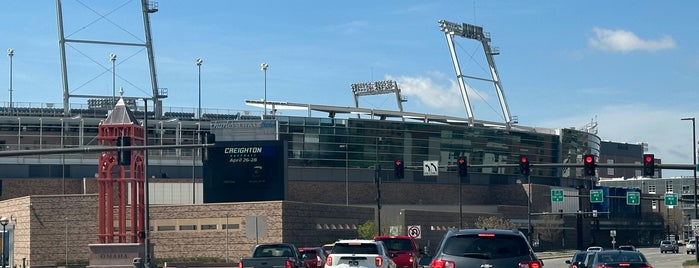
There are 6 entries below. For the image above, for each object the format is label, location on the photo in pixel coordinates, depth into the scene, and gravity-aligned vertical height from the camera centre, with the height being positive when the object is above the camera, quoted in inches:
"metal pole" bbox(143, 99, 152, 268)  2151.7 -86.8
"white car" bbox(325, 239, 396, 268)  1269.7 -82.9
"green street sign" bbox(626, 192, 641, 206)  3813.7 -53.8
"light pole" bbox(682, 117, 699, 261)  2618.1 +91.8
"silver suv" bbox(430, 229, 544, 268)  814.5 -50.3
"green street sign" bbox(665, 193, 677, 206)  3643.2 -55.2
